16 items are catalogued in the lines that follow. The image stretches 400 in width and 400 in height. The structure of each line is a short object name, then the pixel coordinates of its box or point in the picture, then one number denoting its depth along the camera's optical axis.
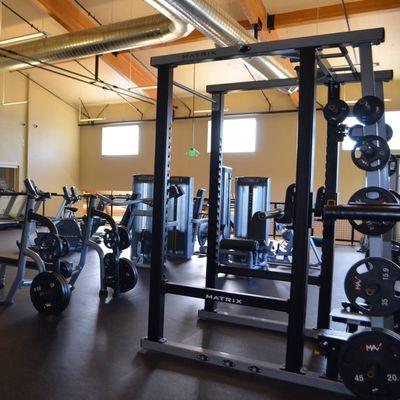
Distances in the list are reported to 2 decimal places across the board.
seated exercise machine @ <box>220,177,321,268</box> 5.68
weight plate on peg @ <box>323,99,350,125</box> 2.58
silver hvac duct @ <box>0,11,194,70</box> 6.35
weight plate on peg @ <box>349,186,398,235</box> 2.19
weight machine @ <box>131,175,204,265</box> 6.65
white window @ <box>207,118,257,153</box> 11.45
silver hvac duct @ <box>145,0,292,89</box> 4.97
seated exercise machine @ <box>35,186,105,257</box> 6.58
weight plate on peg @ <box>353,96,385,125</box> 2.23
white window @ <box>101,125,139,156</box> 13.25
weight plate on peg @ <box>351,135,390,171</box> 2.23
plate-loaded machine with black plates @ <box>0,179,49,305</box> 3.79
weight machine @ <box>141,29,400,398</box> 2.16
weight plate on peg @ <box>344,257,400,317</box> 2.14
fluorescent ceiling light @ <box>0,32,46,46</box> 5.88
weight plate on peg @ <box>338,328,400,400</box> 2.12
